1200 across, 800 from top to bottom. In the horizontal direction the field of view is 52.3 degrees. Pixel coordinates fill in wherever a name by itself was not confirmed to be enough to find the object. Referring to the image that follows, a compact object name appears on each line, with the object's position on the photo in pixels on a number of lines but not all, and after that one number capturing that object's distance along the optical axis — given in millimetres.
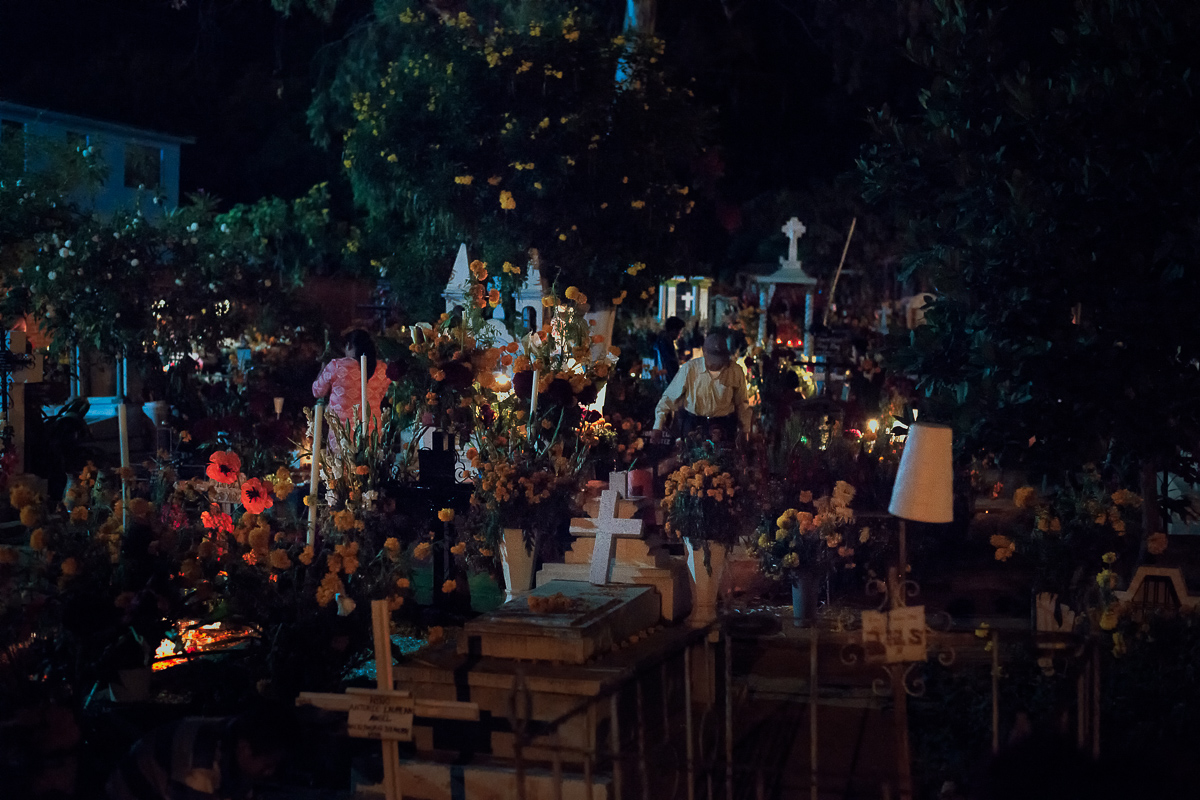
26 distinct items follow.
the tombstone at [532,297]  13203
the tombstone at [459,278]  12727
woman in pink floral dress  8930
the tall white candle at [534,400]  8039
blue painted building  24281
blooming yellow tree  17094
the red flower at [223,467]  6627
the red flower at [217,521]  7023
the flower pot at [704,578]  7457
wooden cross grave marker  4297
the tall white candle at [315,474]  6637
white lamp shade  5008
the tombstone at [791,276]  20328
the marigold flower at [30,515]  5727
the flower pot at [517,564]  7781
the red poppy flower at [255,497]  6574
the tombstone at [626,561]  6910
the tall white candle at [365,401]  7359
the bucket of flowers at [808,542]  7531
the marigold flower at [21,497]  5702
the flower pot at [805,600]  7699
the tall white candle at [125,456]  6168
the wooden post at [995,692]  4516
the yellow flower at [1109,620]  6156
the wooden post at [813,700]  4582
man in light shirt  8945
